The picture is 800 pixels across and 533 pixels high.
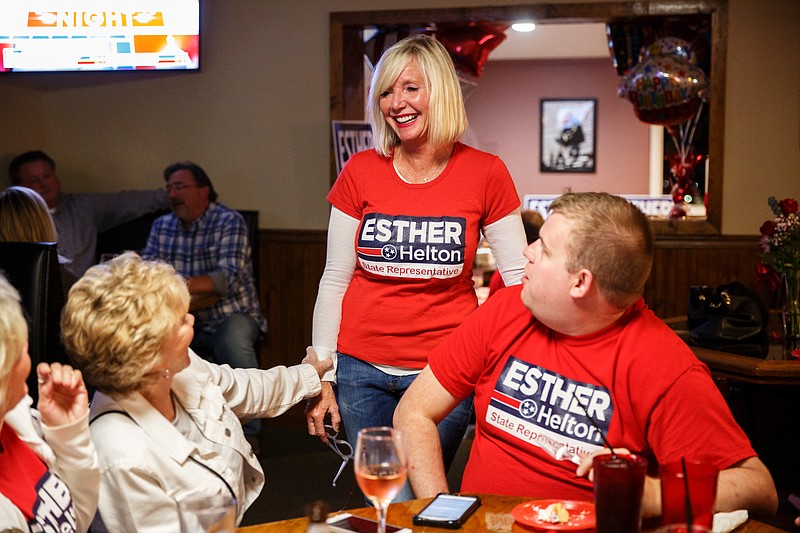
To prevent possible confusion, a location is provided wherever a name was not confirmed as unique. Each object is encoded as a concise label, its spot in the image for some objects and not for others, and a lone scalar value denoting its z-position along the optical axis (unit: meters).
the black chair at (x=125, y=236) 4.97
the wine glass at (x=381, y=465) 1.32
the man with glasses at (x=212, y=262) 4.43
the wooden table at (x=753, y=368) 2.84
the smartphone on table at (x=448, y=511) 1.46
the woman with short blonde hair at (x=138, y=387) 1.61
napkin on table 1.44
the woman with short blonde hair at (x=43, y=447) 1.32
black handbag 3.15
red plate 1.43
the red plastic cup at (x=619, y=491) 1.28
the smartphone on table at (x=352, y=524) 1.42
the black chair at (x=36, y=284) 2.51
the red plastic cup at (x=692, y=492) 1.29
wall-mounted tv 4.73
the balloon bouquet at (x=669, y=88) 4.59
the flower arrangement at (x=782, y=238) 3.29
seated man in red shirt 1.63
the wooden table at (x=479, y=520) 1.45
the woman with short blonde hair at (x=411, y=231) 2.34
